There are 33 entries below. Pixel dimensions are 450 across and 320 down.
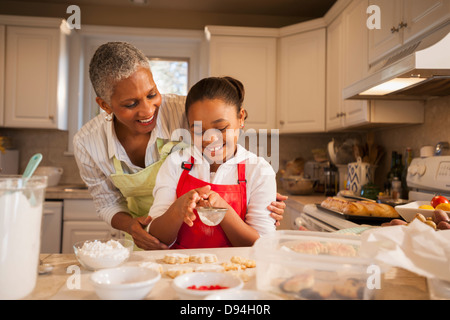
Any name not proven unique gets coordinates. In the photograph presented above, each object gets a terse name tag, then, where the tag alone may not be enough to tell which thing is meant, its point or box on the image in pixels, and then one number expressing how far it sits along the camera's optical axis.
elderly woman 1.36
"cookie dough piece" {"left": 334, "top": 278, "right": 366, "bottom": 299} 0.61
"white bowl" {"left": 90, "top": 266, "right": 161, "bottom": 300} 0.61
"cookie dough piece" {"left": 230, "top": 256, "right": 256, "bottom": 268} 0.85
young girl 1.22
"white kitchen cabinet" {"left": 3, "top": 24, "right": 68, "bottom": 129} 3.38
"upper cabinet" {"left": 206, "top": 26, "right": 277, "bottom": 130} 3.56
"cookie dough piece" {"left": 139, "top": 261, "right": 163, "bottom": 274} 0.80
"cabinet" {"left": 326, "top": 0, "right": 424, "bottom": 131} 2.49
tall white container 0.62
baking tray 1.67
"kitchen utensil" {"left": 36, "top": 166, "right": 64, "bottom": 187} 3.42
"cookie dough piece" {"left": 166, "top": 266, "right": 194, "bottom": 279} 0.76
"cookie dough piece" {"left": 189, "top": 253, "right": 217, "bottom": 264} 0.88
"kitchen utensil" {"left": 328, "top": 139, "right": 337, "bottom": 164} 3.14
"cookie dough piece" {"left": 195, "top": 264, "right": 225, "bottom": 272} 0.79
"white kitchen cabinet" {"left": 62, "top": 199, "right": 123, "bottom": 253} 3.09
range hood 1.48
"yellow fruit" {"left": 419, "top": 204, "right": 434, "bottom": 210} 1.34
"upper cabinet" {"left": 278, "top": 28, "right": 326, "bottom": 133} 3.38
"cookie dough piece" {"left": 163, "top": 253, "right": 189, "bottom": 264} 0.87
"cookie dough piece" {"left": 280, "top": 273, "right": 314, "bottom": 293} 0.63
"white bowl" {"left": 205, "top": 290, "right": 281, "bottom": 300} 0.57
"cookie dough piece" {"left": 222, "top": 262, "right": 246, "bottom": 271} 0.82
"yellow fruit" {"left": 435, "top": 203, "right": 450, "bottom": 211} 1.27
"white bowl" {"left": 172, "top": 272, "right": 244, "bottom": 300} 0.62
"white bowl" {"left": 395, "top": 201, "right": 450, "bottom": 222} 1.28
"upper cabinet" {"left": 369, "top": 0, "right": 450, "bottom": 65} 1.78
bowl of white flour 0.80
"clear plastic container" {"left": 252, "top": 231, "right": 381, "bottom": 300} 0.62
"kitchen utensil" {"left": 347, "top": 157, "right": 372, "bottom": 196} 2.68
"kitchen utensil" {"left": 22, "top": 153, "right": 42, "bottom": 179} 0.67
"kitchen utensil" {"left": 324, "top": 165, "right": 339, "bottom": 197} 3.23
